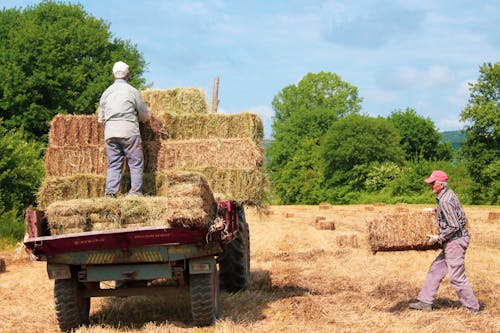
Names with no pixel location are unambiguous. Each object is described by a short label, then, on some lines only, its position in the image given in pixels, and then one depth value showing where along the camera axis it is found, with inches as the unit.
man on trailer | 331.9
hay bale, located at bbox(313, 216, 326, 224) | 1054.0
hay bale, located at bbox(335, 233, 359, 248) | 647.8
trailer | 280.4
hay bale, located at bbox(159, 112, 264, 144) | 399.5
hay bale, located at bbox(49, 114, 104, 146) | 374.9
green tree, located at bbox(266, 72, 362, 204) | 2994.6
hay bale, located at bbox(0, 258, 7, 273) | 530.7
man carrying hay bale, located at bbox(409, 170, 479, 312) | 332.5
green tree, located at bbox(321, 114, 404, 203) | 2736.2
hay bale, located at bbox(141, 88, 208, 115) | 462.0
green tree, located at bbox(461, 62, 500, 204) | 2306.8
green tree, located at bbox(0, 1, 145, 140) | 1445.6
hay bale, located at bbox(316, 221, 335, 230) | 938.7
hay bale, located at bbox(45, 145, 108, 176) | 363.6
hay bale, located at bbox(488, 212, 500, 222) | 1055.5
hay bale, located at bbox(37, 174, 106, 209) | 330.0
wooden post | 590.9
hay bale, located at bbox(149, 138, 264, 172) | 363.3
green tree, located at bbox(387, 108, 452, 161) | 2901.1
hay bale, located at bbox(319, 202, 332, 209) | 1672.9
